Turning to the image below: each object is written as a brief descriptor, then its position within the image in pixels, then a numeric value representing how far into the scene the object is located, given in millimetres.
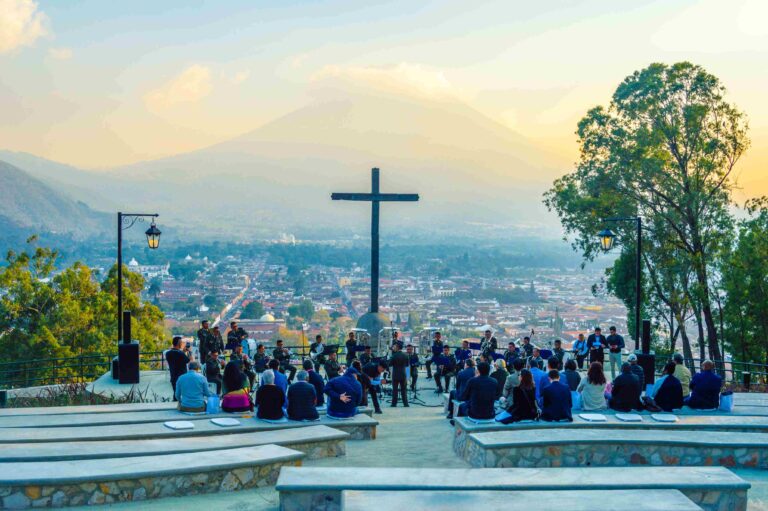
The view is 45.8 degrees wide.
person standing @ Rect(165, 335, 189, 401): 20078
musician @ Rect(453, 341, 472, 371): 22328
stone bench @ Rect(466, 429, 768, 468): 13836
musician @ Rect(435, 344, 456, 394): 22406
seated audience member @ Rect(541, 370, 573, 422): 15312
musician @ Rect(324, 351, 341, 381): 16859
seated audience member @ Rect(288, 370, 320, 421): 15766
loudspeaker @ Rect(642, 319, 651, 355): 21172
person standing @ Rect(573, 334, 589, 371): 23625
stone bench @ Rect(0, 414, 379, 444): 13812
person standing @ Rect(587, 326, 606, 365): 22891
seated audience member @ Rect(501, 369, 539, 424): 15312
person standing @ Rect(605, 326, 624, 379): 23016
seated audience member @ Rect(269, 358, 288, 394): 16109
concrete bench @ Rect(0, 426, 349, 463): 12523
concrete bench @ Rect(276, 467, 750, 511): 11062
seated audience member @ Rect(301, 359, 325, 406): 16812
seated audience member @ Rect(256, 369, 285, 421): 15594
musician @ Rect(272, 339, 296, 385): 21766
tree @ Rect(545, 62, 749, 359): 35094
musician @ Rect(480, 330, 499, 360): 23070
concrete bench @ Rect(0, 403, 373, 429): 15023
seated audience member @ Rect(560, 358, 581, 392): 17547
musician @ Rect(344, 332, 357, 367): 22328
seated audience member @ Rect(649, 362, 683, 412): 16578
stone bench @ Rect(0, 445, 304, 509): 11203
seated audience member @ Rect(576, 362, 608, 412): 16469
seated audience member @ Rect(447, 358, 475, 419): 17844
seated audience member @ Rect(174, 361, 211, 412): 16109
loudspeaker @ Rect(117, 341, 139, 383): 22109
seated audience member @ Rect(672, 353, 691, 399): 17405
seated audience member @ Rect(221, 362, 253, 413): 16359
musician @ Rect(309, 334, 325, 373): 22625
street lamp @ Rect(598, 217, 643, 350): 23302
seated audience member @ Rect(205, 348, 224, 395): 19781
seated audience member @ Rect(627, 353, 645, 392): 18078
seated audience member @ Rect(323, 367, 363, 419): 16203
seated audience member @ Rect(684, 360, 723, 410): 16797
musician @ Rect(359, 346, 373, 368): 21172
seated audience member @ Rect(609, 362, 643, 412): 16453
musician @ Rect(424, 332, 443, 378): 22709
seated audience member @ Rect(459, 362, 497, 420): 15352
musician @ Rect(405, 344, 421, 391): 22234
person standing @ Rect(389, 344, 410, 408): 20745
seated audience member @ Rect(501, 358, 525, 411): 15805
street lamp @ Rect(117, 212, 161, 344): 22633
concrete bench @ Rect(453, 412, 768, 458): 15062
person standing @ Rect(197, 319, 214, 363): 21859
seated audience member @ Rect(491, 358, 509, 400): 18078
